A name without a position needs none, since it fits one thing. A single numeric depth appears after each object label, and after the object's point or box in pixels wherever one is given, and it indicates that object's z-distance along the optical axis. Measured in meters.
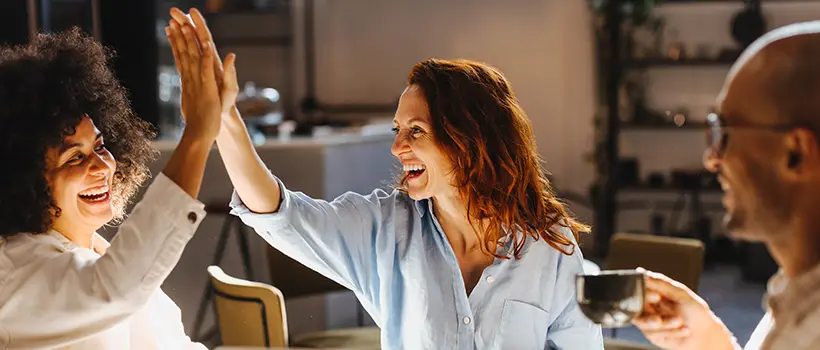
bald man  1.12
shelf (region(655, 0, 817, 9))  6.92
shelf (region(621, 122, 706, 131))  6.87
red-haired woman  1.79
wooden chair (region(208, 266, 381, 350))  2.53
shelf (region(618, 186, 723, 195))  6.91
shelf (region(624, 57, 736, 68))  6.77
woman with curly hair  1.35
